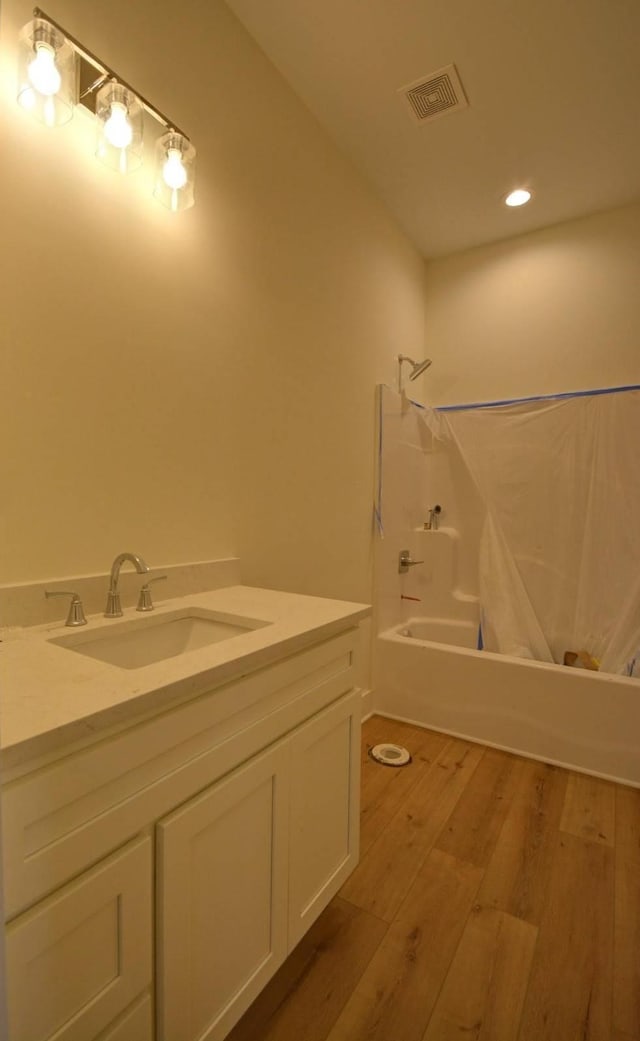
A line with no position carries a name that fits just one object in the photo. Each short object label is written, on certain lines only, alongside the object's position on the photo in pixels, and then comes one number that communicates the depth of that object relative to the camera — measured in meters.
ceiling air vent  1.76
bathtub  1.94
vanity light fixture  0.97
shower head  2.69
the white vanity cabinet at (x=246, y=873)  0.75
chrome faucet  1.11
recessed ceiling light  2.40
